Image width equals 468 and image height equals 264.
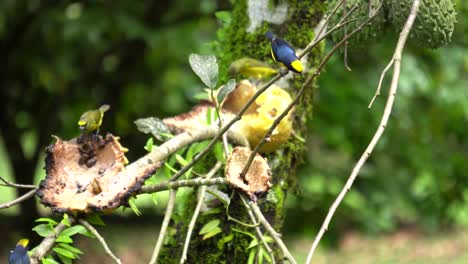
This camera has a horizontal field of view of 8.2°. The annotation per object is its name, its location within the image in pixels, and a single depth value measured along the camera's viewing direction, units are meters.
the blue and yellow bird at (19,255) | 5.87
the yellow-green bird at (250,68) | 6.41
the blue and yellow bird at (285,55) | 5.95
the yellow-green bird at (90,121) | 6.13
